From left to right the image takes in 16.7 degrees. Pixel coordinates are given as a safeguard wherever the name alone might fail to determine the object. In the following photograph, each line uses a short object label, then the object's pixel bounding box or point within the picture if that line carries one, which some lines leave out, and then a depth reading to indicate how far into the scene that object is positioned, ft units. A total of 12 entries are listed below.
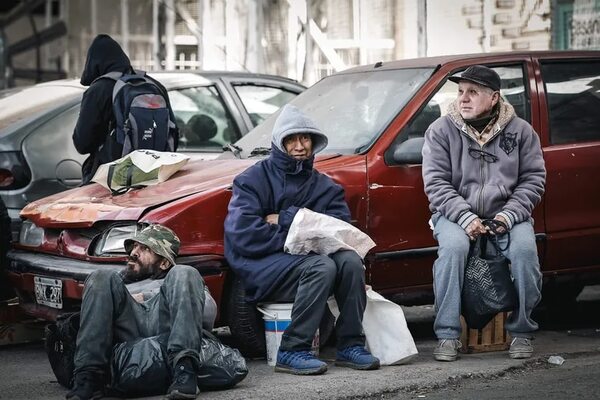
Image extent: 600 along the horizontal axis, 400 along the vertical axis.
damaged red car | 36.87
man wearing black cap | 37.42
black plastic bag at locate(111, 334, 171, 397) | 32.34
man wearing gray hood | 35.50
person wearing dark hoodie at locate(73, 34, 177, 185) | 44.12
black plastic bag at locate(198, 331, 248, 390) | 33.22
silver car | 47.45
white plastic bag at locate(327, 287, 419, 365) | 36.47
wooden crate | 38.52
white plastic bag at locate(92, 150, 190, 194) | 39.33
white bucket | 36.39
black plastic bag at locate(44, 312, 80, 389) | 32.98
